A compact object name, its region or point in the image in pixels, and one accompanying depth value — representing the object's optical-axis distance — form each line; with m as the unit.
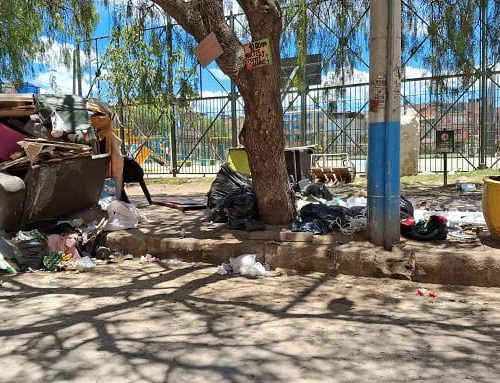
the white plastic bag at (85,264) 6.18
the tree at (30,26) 10.39
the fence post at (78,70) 17.08
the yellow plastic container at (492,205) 5.20
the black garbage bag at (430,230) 5.65
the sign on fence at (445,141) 11.75
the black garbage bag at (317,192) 9.03
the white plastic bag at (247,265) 5.66
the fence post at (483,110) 14.23
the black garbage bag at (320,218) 6.07
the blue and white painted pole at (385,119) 5.33
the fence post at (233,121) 17.23
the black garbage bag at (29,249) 6.22
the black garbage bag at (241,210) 6.39
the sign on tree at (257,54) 5.92
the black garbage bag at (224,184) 7.96
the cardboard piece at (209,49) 5.92
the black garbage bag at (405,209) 6.26
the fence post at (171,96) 12.34
